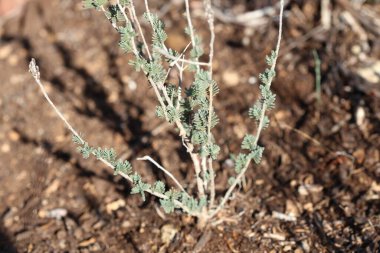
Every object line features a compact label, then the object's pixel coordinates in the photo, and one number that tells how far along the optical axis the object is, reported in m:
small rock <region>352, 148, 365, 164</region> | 2.31
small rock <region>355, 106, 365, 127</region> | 2.46
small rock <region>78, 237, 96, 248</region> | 2.23
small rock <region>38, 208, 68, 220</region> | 2.40
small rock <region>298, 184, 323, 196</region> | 2.26
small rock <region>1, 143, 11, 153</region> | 2.80
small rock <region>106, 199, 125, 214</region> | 2.35
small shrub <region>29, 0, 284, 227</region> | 1.66
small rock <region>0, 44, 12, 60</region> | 3.32
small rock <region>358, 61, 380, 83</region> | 2.64
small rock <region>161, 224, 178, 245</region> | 2.18
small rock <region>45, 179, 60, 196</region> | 2.51
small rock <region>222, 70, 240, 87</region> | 2.83
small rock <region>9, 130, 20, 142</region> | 2.84
